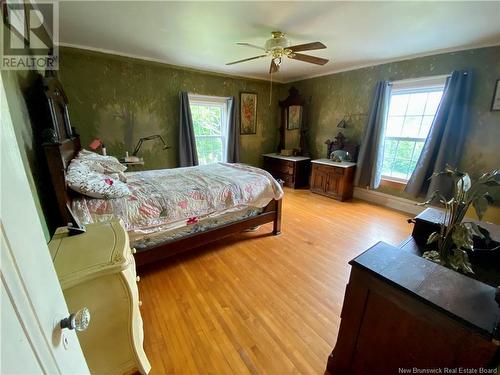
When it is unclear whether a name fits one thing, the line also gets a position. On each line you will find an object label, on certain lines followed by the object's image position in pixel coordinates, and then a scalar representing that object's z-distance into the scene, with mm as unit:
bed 1580
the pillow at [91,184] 1566
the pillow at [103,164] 2041
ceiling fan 2289
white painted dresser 961
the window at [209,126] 4195
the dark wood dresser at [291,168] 4680
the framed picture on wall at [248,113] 4652
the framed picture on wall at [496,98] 2609
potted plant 1004
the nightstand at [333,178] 3926
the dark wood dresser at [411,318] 748
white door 410
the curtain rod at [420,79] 2937
